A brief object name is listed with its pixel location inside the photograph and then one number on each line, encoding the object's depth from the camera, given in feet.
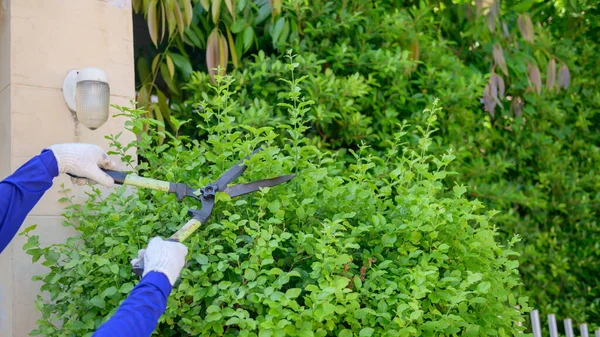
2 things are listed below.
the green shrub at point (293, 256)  7.00
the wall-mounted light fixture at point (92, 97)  9.17
